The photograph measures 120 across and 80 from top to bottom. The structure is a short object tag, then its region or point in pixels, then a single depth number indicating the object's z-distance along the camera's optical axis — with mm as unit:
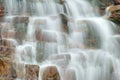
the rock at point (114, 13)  15797
